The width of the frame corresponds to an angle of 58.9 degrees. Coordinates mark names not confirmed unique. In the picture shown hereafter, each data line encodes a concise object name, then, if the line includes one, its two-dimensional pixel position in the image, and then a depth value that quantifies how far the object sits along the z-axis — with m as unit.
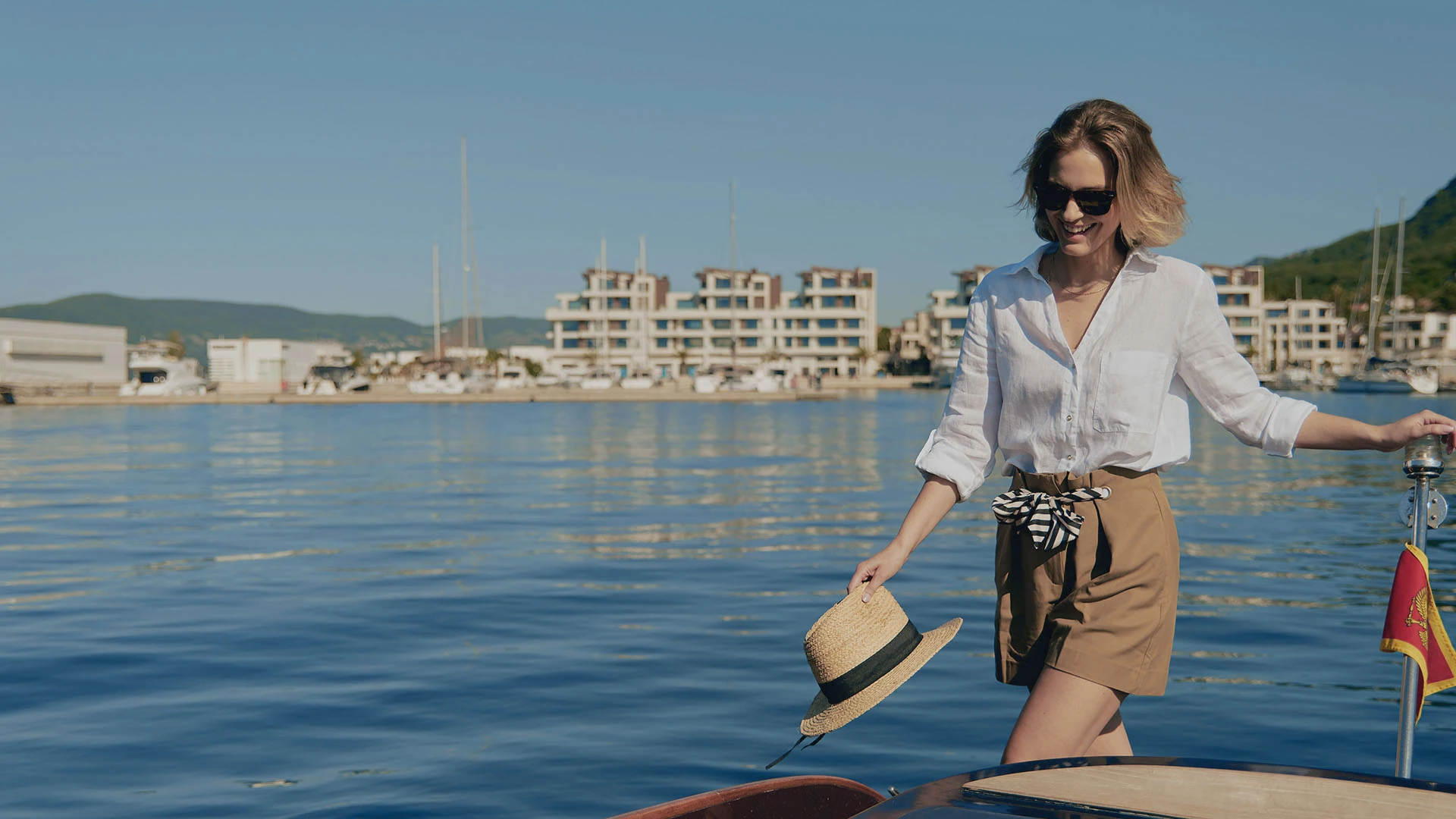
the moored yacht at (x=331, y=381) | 96.12
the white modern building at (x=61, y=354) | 108.19
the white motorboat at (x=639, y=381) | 101.00
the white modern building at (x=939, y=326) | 135.38
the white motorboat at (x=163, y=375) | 94.50
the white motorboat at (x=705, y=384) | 96.38
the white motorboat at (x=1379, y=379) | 96.12
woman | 2.94
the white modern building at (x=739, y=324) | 136.38
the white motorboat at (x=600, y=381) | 100.19
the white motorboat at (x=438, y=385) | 92.38
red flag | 3.06
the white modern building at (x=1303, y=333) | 155.00
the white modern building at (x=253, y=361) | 126.19
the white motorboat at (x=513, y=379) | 105.69
